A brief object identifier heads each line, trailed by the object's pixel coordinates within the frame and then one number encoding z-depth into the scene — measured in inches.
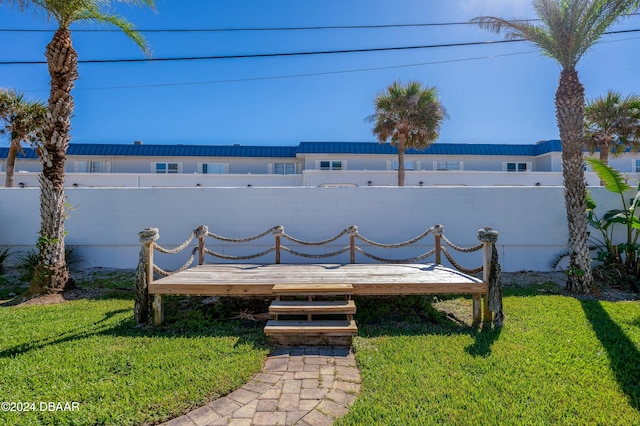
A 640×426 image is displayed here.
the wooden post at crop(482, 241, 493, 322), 186.2
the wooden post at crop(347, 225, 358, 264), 285.0
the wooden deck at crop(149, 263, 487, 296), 190.5
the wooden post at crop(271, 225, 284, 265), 286.5
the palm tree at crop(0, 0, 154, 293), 249.1
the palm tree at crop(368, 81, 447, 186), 595.2
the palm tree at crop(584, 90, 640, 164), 518.0
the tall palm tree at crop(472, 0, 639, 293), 252.8
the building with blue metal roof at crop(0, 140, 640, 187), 720.3
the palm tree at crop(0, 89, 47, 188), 498.3
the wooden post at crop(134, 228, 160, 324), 185.9
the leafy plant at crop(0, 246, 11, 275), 311.4
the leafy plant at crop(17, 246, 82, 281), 293.3
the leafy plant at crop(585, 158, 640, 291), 272.4
